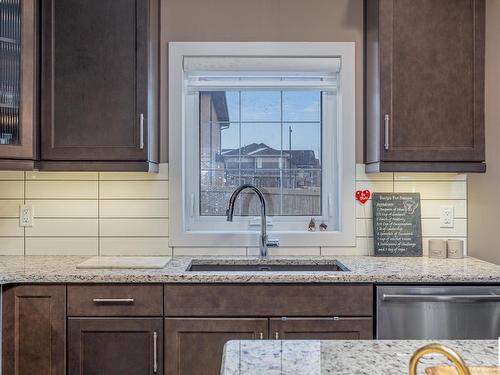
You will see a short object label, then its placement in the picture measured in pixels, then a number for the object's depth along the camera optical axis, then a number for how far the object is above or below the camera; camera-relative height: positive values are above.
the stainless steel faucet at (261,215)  2.31 -0.13
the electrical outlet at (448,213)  2.47 -0.12
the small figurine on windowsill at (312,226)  2.53 -0.20
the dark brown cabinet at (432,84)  2.16 +0.52
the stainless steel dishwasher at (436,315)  1.91 -0.54
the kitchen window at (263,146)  2.52 +0.26
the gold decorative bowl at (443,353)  0.62 -0.23
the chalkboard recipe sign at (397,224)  2.41 -0.18
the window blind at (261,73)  2.46 +0.66
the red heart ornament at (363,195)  2.46 -0.02
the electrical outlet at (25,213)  2.44 -0.13
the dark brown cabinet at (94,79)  2.15 +0.54
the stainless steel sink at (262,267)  2.34 -0.40
